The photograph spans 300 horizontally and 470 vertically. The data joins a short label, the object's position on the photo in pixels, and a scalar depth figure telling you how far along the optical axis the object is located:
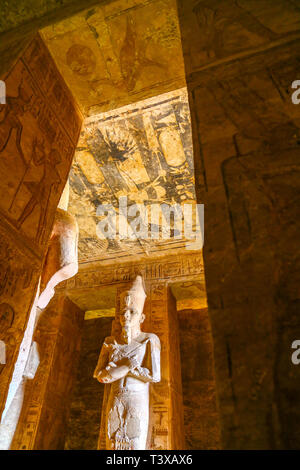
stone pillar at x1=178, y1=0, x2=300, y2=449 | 0.91
